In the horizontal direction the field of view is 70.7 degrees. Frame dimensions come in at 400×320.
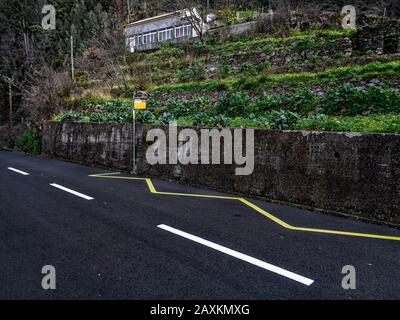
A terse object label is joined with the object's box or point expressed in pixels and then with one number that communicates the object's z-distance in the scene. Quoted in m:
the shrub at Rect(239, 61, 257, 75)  20.27
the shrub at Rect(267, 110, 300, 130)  7.87
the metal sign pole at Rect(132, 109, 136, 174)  11.70
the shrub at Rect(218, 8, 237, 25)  34.50
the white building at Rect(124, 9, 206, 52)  34.53
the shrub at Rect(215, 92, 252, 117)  13.98
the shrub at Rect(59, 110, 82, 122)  17.20
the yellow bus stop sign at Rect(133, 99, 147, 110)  11.01
